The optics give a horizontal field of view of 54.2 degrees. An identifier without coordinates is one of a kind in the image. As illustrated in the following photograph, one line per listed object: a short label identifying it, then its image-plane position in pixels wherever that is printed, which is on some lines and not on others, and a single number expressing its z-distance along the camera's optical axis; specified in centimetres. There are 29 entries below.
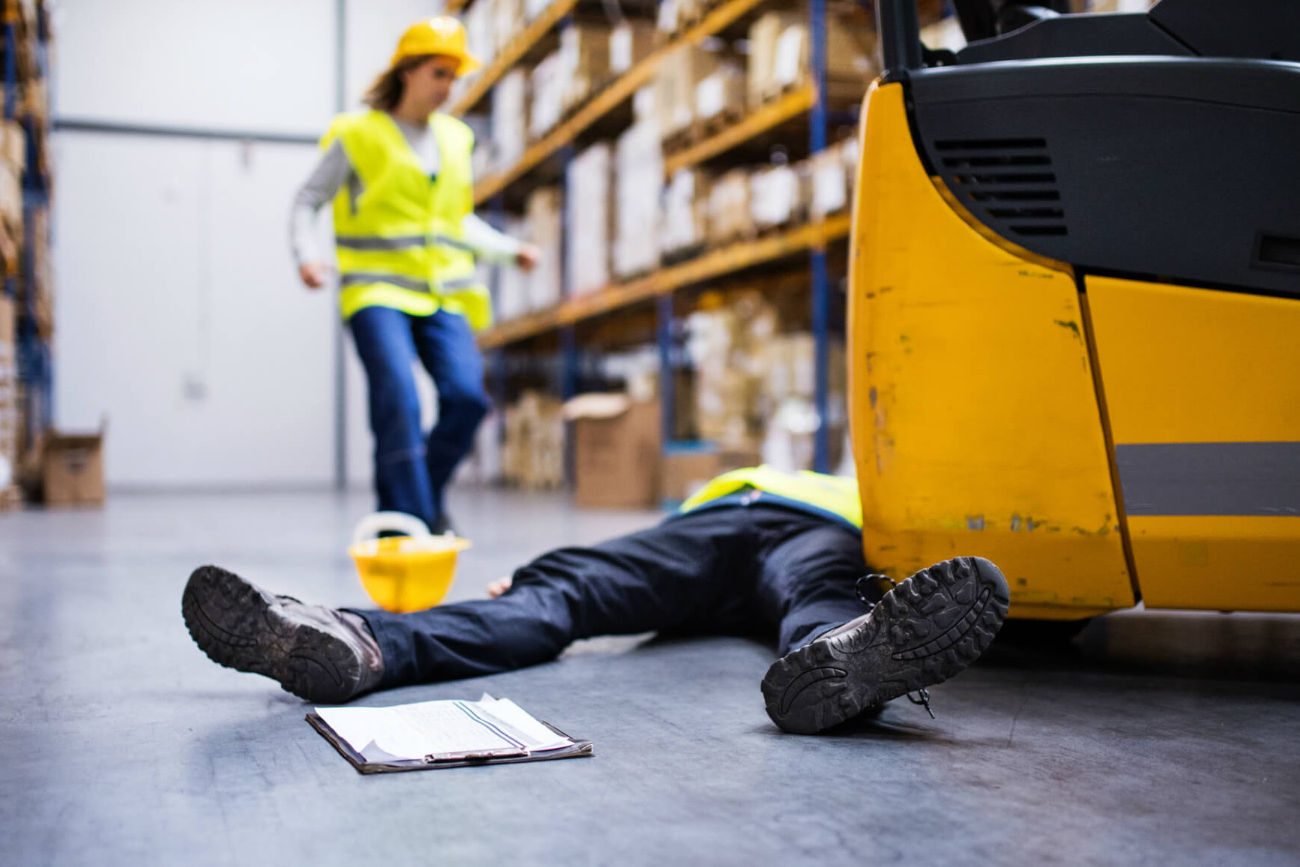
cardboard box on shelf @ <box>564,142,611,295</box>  811
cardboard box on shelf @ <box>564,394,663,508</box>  752
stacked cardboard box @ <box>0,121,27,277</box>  595
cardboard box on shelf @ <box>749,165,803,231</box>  581
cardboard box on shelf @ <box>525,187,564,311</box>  935
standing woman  402
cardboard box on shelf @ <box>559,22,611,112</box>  828
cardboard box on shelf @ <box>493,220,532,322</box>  1039
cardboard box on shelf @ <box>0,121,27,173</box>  621
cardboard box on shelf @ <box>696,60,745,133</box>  638
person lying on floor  162
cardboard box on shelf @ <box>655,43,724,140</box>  675
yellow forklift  184
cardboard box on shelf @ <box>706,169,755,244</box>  626
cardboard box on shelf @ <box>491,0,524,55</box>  959
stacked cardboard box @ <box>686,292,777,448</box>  648
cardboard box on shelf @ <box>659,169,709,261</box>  678
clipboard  152
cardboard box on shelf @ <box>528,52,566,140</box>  884
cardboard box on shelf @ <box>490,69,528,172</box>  984
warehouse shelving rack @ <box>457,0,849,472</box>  554
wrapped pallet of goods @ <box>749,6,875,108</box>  562
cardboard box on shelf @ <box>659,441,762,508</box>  655
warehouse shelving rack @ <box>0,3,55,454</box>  736
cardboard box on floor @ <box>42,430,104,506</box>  845
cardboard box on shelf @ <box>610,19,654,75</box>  777
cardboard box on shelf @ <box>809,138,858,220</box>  532
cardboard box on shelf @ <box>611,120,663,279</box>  720
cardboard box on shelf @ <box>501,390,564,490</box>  1026
